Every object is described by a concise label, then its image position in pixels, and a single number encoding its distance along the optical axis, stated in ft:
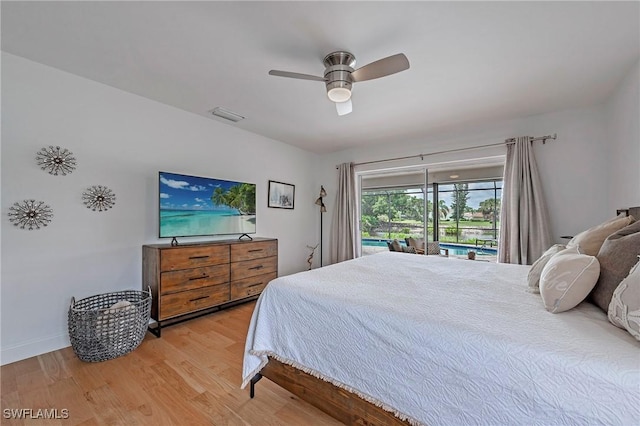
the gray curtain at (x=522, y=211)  10.24
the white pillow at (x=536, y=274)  5.04
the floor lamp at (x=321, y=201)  16.48
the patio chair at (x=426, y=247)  13.52
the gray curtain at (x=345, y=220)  15.21
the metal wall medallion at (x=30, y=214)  7.00
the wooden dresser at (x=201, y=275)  8.55
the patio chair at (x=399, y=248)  13.42
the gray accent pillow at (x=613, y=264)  3.61
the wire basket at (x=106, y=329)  6.83
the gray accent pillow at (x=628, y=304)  2.96
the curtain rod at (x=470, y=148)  10.45
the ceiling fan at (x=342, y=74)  6.00
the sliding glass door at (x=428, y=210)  12.59
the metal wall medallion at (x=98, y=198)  8.19
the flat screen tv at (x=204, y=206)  9.51
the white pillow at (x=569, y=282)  3.86
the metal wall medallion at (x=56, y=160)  7.43
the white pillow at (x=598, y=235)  4.97
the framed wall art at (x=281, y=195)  14.34
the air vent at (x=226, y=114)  10.32
